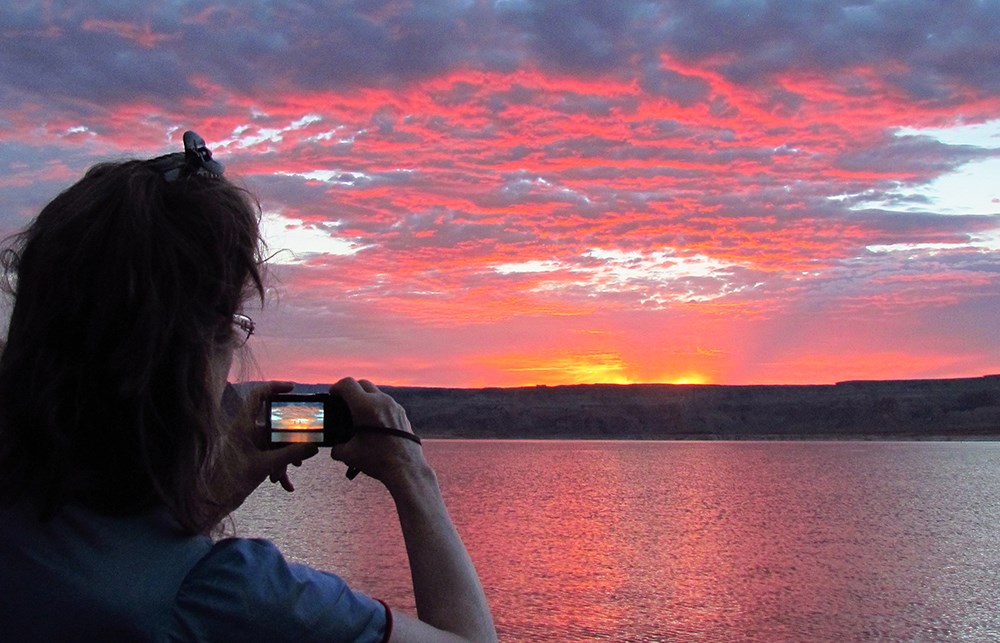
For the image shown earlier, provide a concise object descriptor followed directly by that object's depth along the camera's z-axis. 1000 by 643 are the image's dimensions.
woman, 1.16
